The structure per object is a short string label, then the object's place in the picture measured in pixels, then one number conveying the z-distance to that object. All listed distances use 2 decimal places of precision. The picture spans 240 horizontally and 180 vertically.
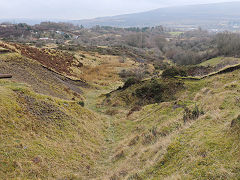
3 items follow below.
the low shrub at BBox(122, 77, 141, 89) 26.55
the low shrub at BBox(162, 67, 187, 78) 25.08
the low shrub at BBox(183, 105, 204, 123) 11.78
